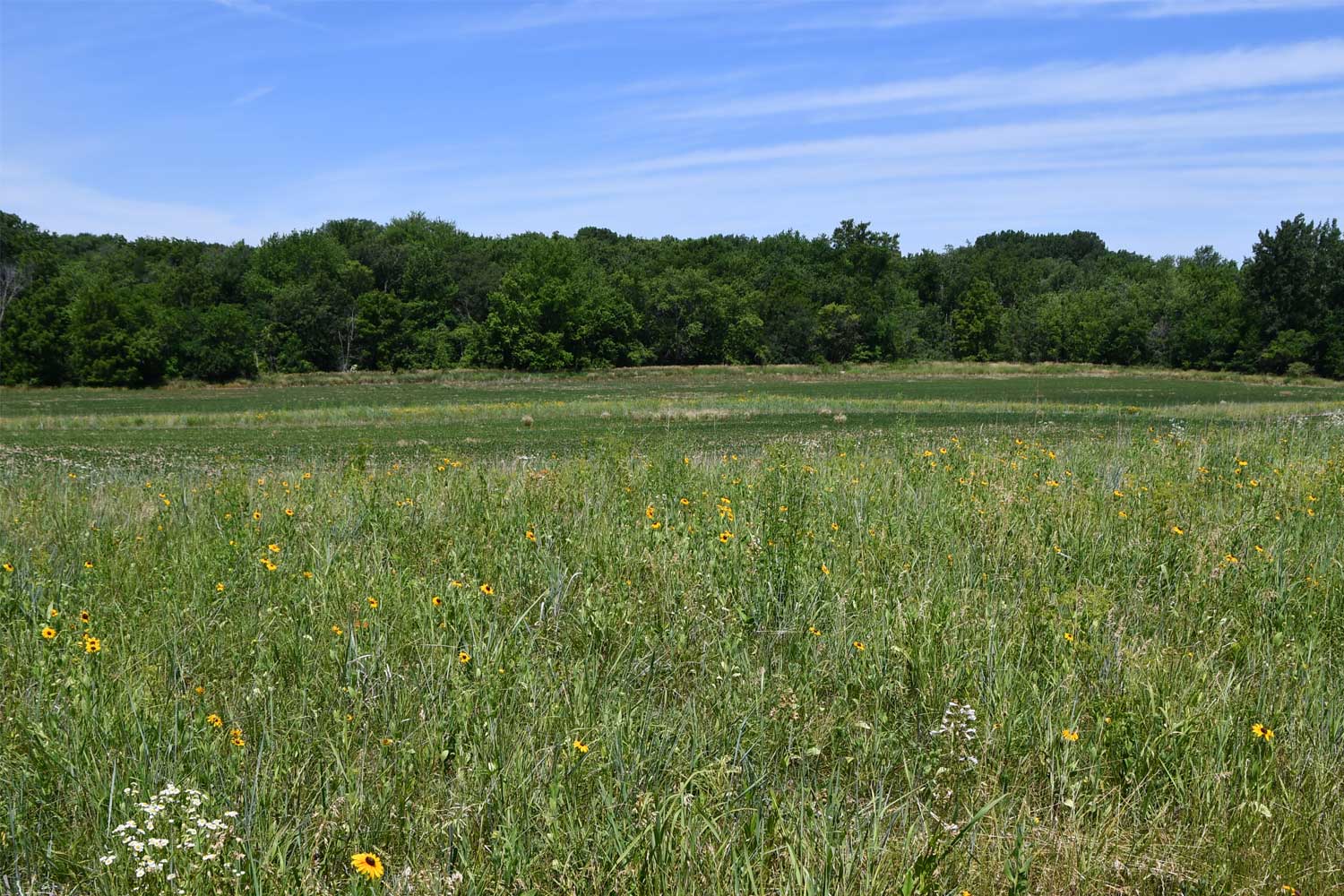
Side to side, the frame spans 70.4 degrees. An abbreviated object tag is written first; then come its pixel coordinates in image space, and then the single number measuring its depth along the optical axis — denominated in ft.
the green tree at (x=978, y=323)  390.83
